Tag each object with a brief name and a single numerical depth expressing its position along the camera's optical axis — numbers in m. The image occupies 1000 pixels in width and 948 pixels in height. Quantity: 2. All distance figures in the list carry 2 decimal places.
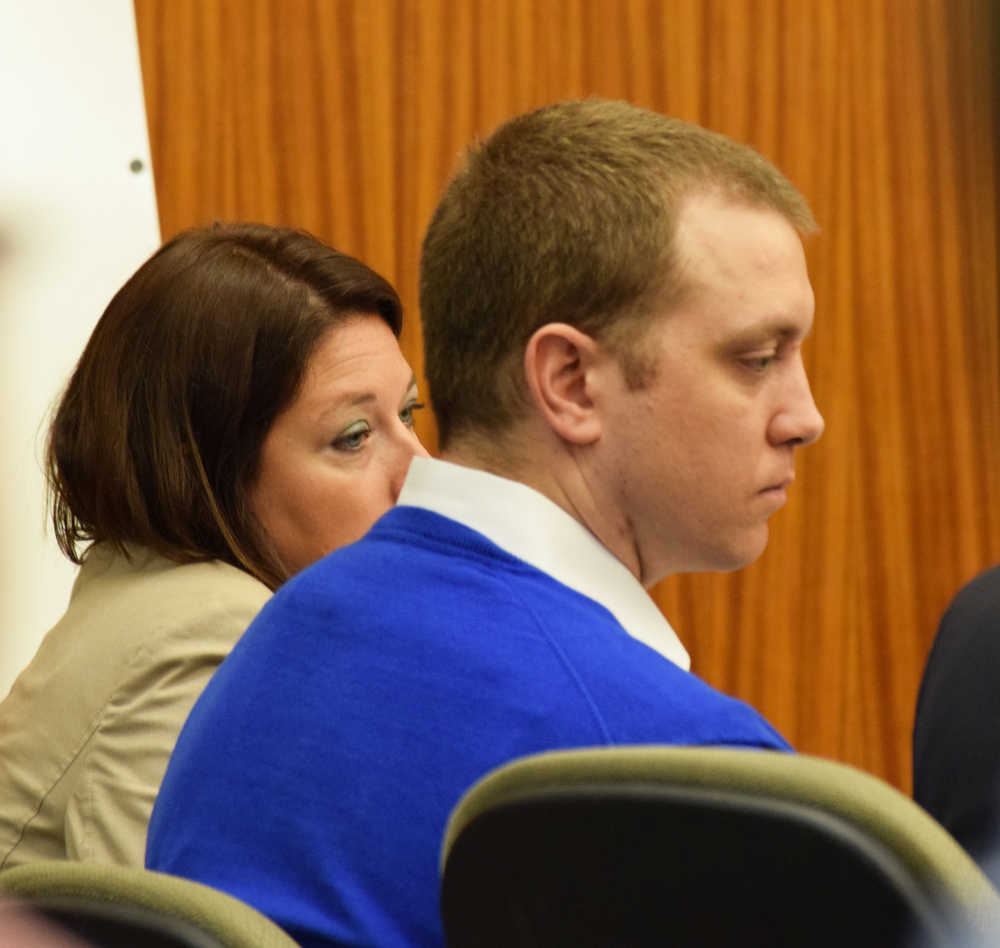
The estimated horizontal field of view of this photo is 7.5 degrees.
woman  3.94
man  3.52
